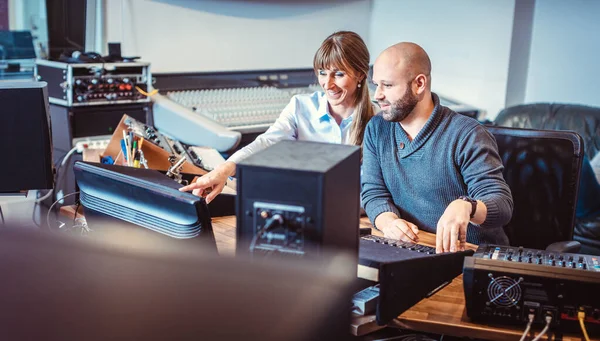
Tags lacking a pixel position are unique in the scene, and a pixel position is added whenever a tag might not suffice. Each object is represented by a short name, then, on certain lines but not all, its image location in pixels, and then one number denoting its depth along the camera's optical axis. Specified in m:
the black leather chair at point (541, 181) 2.36
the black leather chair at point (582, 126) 3.50
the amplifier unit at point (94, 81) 3.42
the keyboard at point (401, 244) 1.71
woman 2.54
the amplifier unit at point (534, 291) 1.41
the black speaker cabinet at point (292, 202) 1.11
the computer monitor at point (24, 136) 2.07
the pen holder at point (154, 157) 2.61
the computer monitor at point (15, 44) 3.95
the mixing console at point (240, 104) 3.71
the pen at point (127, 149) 2.52
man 2.16
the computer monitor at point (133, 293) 0.64
